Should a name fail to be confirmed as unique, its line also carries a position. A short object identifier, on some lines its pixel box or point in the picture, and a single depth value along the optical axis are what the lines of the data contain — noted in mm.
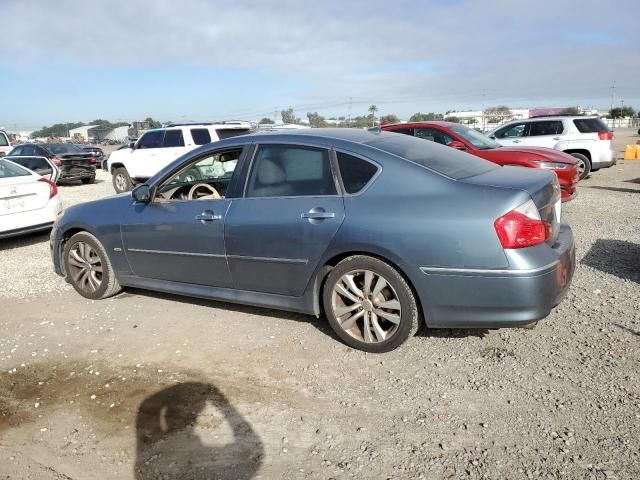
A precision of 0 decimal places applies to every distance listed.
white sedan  7523
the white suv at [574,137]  13289
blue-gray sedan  3428
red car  8320
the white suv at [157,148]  13555
